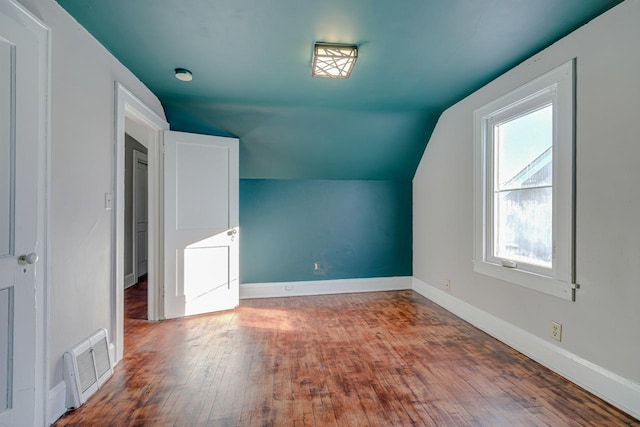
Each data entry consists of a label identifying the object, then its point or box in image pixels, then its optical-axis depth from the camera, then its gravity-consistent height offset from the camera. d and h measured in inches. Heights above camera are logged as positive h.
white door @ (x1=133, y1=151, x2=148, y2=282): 183.3 +0.8
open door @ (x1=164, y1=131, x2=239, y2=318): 120.7 -4.9
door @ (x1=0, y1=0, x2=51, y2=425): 57.6 -2.7
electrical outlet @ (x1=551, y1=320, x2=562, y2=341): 79.5 -31.6
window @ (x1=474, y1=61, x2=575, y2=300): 78.0 +9.0
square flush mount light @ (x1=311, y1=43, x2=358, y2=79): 78.7 +43.2
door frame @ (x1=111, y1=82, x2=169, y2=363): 85.5 +0.6
